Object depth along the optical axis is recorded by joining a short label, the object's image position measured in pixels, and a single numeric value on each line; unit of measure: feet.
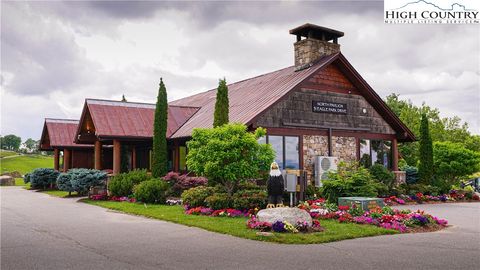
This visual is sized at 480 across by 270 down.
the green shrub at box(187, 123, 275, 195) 54.95
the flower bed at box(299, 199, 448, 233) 43.21
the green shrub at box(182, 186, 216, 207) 55.16
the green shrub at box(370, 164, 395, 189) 75.87
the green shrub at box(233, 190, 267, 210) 51.57
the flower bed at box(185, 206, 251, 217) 49.93
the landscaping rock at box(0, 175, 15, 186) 131.94
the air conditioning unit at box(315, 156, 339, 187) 74.33
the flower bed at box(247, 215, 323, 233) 38.63
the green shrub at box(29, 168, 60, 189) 104.73
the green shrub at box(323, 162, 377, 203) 61.93
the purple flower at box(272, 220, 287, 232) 38.52
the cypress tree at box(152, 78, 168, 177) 73.36
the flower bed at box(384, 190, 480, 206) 69.56
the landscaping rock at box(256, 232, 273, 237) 36.82
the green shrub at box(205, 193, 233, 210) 52.45
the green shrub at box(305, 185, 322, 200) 67.44
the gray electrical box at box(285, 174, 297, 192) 56.44
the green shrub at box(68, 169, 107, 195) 78.23
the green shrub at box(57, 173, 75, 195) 82.23
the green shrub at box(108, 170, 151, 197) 71.46
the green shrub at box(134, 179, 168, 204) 64.13
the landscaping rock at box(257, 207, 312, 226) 39.81
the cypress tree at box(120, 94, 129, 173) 95.71
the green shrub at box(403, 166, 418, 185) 90.05
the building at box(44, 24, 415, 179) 73.56
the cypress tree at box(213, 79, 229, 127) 64.49
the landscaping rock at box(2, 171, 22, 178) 165.27
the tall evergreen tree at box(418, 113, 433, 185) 83.10
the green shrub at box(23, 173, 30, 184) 112.86
